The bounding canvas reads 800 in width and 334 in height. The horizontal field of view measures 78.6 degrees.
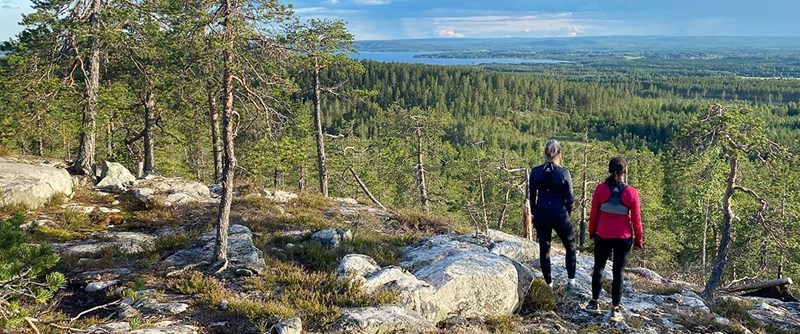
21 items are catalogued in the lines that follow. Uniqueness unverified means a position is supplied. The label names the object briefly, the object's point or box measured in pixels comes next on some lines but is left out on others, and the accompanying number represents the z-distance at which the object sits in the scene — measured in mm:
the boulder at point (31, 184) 12055
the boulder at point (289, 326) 5992
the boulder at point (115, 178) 15484
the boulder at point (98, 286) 7504
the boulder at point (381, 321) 6215
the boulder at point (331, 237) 10070
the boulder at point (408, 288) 7000
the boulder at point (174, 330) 5769
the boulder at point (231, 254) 8446
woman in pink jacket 6867
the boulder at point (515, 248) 10789
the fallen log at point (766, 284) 11369
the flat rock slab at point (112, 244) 9562
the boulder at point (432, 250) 9352
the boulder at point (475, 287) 7305
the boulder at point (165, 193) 13734
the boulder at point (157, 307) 6645
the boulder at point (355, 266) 7883
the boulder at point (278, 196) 15688
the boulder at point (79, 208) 12462
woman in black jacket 7477
